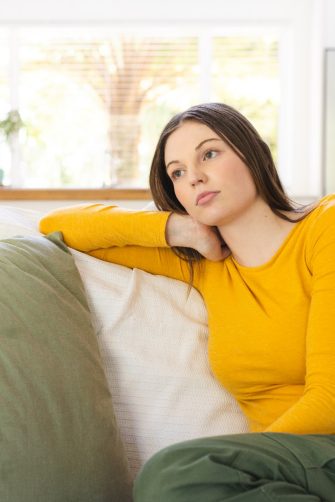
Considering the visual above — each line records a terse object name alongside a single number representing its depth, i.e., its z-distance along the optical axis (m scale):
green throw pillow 1.66
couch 1.89
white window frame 4.96
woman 1.77
